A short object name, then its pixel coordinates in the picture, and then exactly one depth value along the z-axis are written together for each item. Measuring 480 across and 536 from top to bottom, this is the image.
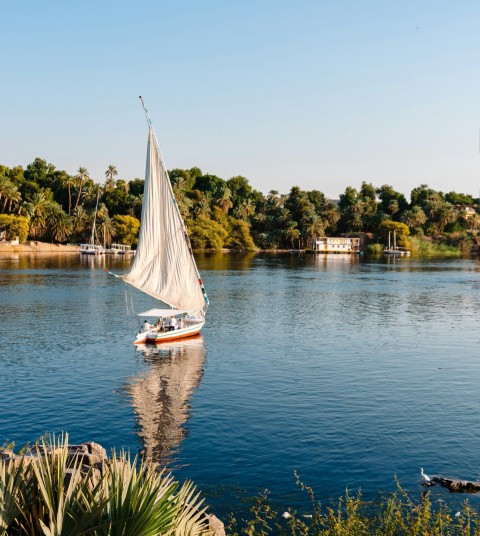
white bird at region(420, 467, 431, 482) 23.66
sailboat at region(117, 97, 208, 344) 50.91
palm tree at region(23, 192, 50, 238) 178.25
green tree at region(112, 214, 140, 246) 190.12
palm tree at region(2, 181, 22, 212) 174.38
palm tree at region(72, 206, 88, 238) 191.25
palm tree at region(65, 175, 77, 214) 197.62
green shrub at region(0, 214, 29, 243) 168.88
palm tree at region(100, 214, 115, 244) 188.94
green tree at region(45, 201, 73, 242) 185.38
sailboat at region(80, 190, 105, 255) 176.12
